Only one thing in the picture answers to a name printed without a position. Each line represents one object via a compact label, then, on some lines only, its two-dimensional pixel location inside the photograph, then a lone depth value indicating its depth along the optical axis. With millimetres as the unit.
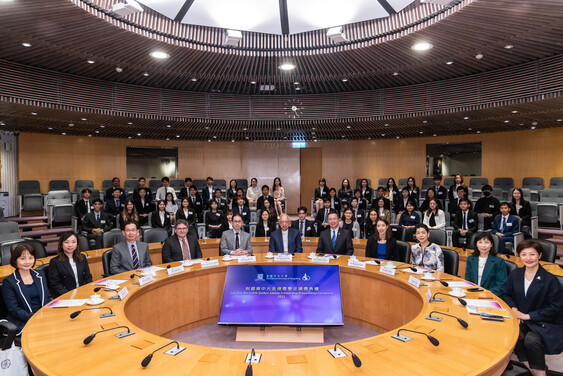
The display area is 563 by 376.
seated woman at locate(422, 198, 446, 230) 6777
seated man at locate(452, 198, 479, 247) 6793
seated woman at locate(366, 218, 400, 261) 4898
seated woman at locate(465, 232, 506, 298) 3756
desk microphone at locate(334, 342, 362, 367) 1996
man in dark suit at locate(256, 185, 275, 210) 8883
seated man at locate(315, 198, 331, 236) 7773
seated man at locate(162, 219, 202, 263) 4926
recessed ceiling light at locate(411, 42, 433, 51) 5699
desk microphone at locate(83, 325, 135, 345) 2301
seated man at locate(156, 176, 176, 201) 9625
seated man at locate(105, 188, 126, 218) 8038
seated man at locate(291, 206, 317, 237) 7109
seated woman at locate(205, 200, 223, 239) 7352
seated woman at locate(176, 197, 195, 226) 7543
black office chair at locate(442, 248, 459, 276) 4320
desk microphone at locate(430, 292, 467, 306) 2957
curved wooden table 2004
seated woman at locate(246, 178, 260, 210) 10016
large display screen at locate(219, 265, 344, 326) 3807
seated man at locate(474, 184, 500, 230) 7409
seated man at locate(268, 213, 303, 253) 5453
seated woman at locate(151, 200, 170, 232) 7366
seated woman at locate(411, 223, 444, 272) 4336
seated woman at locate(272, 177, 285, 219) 9242
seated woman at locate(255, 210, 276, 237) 7020
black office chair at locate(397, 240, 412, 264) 4844
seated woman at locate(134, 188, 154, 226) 8133
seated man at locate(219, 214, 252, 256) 5391
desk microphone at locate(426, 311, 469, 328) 2523
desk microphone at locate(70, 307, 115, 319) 2770
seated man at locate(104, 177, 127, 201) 9380
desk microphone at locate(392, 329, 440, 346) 2229
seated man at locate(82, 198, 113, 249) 6766
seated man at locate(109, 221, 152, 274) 4461
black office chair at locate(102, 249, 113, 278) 4469
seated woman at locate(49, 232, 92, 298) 3791
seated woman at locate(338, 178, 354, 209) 10173
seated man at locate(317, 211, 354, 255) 5258
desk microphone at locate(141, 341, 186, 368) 2023
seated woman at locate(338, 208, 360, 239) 6445
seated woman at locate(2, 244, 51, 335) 3164
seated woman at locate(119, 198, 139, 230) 6869
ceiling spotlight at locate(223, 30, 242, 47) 5605
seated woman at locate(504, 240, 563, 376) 2941
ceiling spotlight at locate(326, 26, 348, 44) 5449
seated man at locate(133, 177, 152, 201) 8328
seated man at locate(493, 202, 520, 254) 6164
